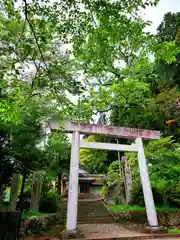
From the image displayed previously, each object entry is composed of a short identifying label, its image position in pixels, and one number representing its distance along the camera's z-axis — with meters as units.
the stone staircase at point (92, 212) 10.67
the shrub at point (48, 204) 10.14
